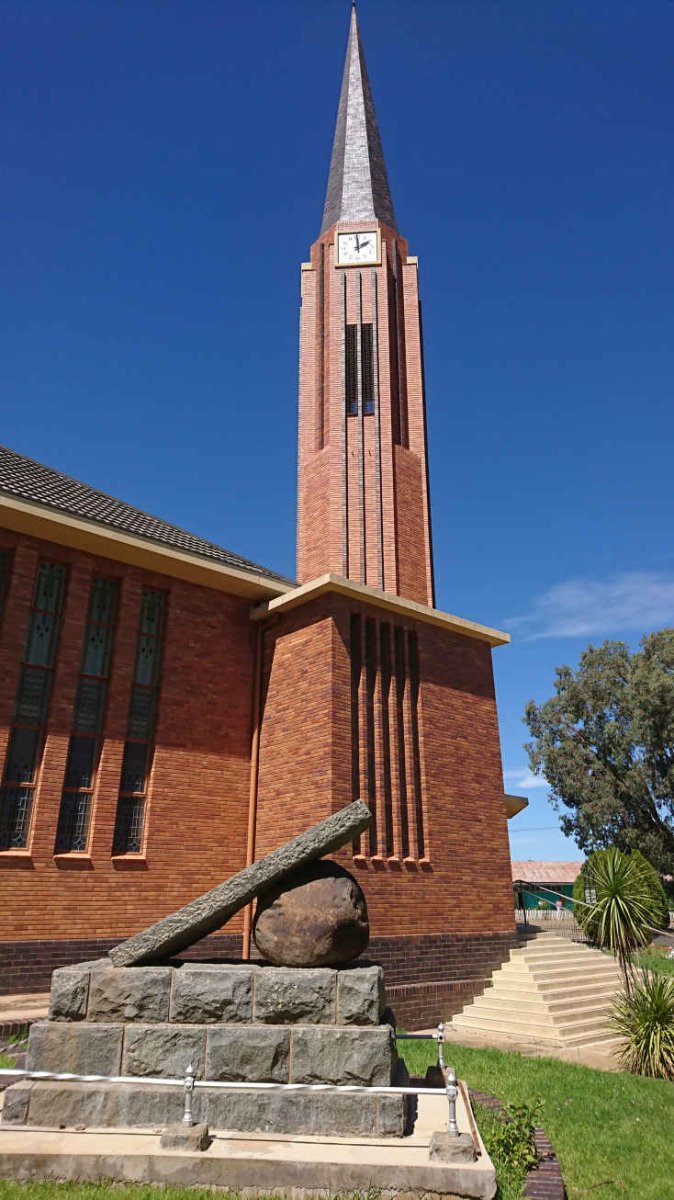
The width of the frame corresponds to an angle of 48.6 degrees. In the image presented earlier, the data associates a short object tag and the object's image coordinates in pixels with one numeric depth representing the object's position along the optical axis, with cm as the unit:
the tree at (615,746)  3547
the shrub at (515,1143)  554
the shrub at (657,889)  2494
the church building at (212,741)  1213
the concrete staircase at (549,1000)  1244
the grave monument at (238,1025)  518
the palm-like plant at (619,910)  1225
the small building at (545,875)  4149
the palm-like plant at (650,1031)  959
